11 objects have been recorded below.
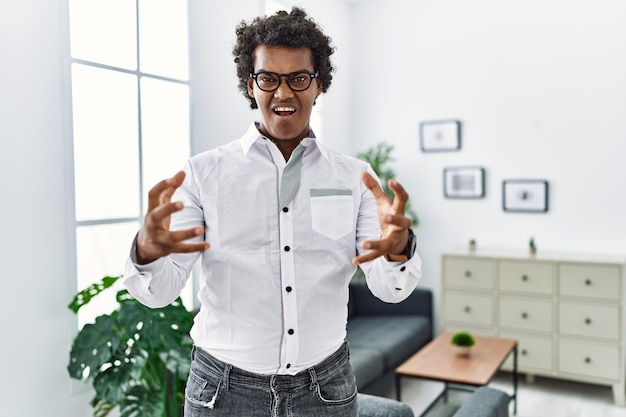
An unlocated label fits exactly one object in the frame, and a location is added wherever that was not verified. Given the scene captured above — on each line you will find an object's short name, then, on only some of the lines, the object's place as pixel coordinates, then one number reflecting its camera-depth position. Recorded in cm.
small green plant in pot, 328
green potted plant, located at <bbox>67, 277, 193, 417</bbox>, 236
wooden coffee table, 298
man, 118
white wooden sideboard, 367
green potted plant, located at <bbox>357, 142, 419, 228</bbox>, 456
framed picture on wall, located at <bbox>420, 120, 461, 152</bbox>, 451
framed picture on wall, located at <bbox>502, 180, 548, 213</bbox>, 420
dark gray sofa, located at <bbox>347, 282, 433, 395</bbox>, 338
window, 257
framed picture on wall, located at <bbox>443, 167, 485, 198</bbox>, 444
